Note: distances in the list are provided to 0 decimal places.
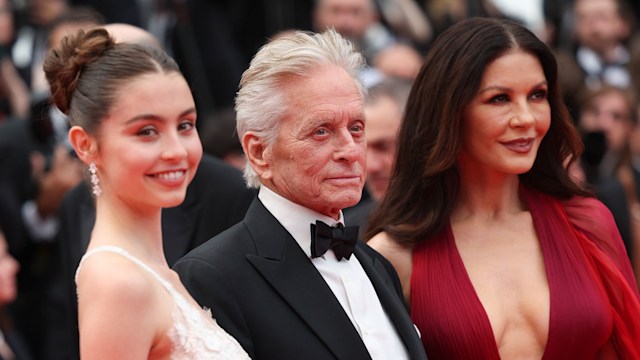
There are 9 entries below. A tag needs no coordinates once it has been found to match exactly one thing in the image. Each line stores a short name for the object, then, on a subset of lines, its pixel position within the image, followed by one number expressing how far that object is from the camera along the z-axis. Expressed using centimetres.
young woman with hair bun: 633
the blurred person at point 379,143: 1166
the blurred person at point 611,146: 1213
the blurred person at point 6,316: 1160
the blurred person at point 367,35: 1678
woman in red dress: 825
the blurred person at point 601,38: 1883
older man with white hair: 693
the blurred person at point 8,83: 1516
